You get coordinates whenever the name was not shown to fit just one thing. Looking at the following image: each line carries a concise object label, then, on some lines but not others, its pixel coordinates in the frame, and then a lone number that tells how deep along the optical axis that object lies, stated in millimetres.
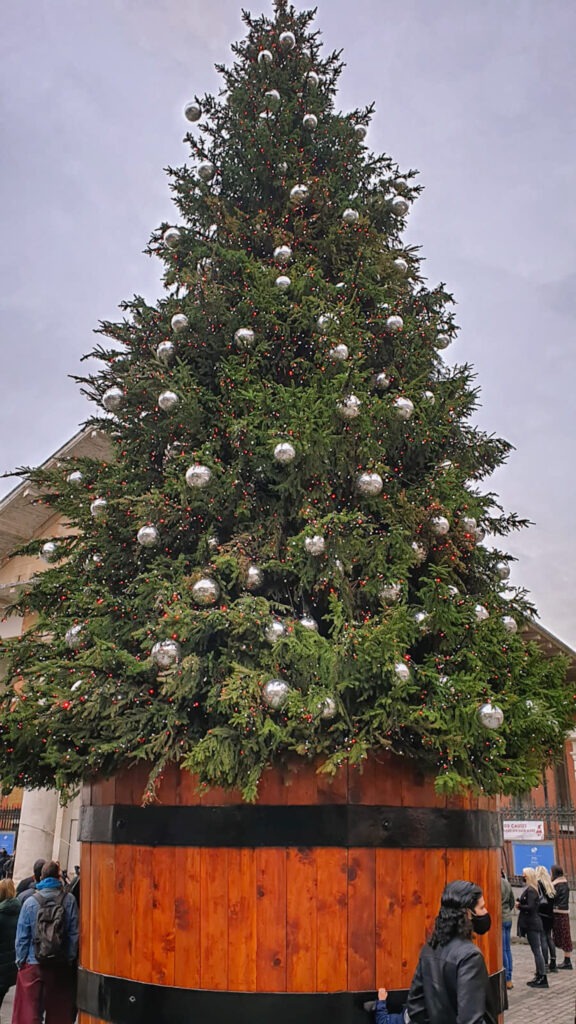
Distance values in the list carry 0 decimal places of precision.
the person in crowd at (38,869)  8337
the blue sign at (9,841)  21266
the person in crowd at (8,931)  8695
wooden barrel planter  5434
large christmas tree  5480
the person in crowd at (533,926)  12375
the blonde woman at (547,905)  13705
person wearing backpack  7242
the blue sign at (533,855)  17906
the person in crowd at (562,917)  13984
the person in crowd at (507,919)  11797
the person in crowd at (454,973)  4039
